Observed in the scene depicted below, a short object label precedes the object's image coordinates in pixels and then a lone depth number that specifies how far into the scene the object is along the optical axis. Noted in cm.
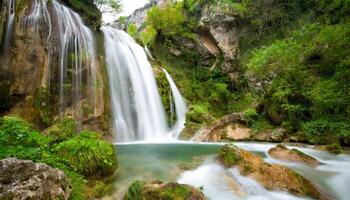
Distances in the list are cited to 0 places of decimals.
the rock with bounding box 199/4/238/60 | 2330
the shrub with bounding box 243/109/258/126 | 1343
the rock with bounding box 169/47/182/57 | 2409
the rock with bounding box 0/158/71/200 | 333
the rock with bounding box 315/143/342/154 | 889
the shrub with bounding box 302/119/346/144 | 1037
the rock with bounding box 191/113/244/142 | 1295
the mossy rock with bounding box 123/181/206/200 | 446
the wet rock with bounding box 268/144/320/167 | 746
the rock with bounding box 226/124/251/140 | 1305
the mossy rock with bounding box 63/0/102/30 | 1559
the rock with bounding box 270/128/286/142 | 1199
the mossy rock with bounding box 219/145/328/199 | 530
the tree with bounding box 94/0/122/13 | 2086
